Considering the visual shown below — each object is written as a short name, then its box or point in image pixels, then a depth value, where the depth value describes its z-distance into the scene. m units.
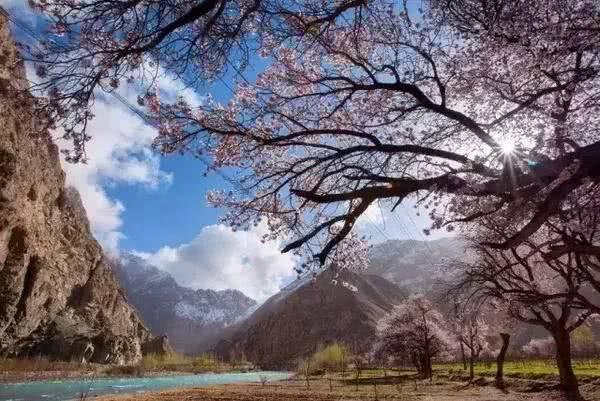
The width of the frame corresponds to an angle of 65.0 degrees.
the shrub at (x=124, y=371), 130.31
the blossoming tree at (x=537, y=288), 18.89
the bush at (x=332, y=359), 125.31
